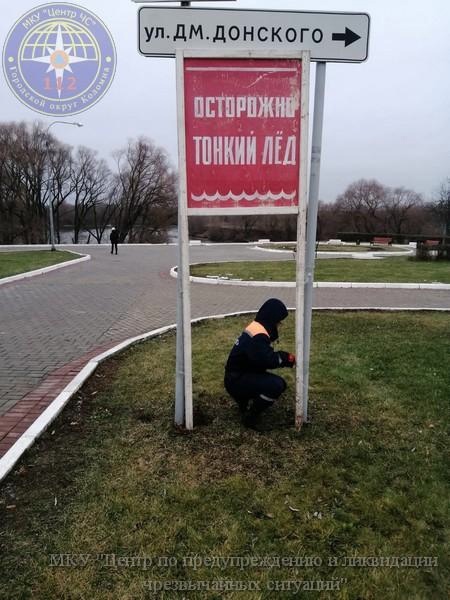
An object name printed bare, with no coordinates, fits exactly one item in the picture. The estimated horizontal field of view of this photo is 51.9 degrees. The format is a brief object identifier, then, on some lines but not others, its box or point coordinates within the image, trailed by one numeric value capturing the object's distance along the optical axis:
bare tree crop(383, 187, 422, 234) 65.31
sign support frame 3.50
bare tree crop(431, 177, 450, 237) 61.46
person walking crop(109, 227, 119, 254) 27.06
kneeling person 3.89
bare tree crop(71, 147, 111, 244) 64.75
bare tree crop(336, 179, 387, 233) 65.69
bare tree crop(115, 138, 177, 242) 64.94
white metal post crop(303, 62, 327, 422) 3.77
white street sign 3.48
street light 26.17
